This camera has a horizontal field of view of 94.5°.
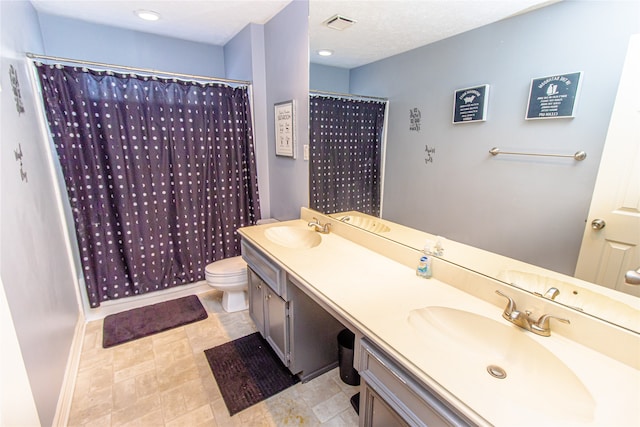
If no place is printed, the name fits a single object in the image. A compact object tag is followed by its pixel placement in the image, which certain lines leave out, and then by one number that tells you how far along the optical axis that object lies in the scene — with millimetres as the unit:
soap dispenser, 1333
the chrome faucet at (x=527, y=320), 949
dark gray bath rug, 1693
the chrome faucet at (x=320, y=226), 2051
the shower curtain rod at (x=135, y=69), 1919
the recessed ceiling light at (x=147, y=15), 2205
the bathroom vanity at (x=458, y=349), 731
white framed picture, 2324
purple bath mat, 2217
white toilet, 2391
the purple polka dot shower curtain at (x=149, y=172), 2133
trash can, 1729
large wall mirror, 868
